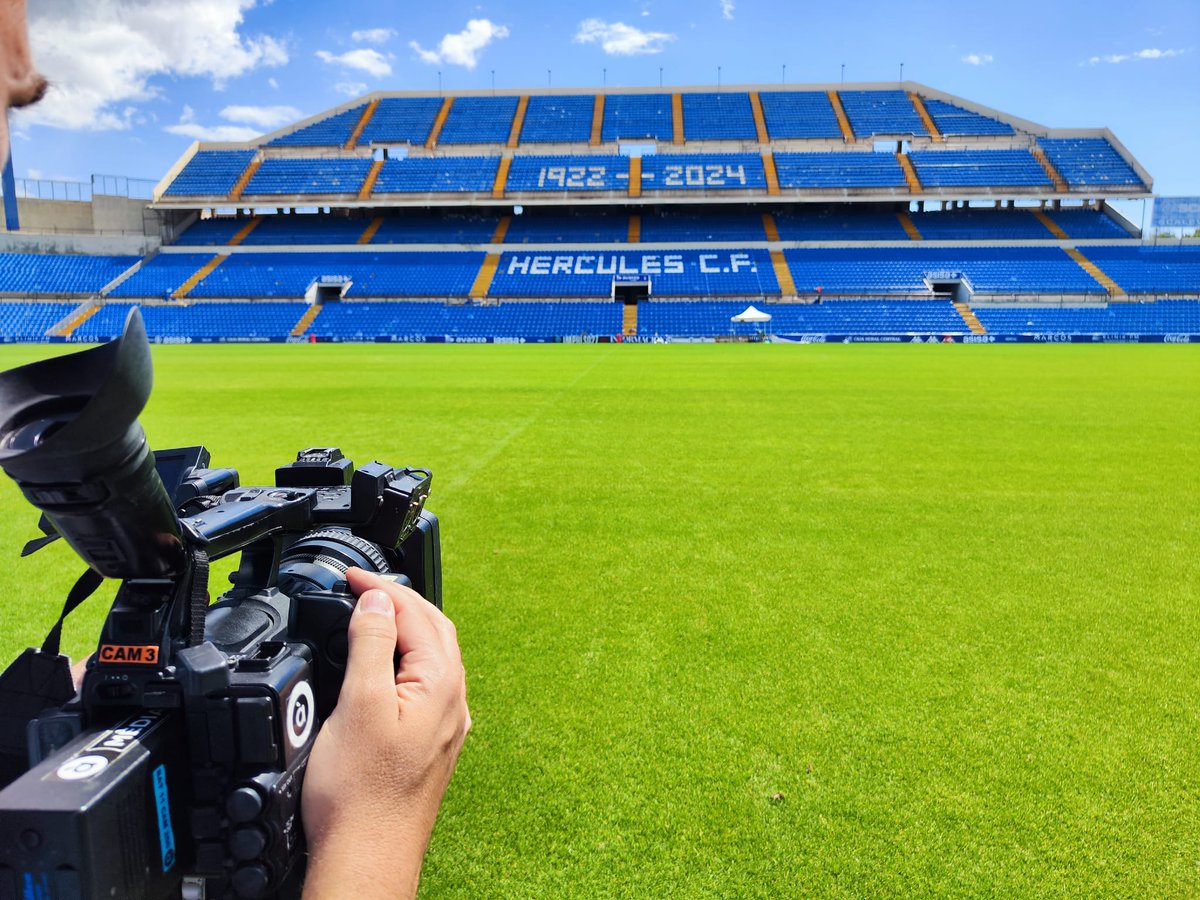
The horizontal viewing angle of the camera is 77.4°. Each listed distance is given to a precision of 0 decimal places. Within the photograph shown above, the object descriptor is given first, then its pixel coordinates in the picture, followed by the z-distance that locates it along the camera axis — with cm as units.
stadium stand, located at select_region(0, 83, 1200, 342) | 3406
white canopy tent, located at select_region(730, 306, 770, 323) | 3170
